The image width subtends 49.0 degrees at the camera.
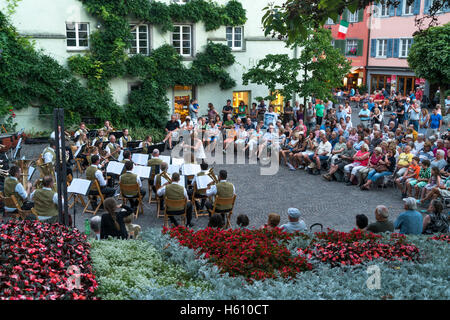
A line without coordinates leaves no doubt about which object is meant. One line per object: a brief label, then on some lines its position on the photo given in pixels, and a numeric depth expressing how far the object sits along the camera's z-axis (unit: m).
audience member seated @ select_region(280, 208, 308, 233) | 9.08
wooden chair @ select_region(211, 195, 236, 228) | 11.54
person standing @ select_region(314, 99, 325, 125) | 25.78
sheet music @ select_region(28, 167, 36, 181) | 12.74
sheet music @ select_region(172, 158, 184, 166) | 14.20
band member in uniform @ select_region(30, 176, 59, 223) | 10.19
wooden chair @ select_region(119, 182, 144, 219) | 12.38
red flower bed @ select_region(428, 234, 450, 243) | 8.08
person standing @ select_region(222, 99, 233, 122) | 25.05
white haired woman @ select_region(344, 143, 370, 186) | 15.68
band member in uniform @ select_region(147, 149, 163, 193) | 13.70
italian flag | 30.59
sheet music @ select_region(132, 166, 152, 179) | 13.04
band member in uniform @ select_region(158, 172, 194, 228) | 11.23
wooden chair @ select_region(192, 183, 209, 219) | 12.55
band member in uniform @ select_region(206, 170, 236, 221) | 11.48
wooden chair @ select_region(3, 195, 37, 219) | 10.98
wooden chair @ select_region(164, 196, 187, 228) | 11.32
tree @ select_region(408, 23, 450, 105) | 28.95
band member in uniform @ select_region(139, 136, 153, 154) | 15.65
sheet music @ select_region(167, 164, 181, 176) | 13.24
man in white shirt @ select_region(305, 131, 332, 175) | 17.28
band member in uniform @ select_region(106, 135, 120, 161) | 15.48
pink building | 41.16
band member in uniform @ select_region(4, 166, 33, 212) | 11.03
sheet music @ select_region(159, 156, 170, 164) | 14.33
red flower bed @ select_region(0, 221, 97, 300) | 5.21
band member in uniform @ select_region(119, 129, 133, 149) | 17.10
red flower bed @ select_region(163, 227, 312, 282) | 6.64
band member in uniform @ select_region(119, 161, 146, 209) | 12.34
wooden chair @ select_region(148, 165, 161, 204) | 13.69
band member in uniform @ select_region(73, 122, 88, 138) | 18.23
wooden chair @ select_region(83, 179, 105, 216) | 12.60
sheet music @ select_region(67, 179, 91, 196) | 11.32
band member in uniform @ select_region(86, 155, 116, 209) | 12.67
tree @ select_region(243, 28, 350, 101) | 23.66
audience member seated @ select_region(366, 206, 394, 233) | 8.88
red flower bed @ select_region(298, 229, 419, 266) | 6.94
